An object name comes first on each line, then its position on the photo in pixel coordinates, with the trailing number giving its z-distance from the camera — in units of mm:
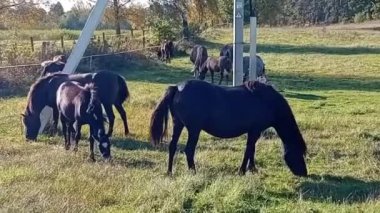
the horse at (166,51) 30388
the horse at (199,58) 23734
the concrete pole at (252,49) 12891
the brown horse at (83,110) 8898
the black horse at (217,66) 21750
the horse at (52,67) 14591
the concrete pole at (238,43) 12319
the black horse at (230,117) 8055
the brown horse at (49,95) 11000
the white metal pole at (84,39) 12094
